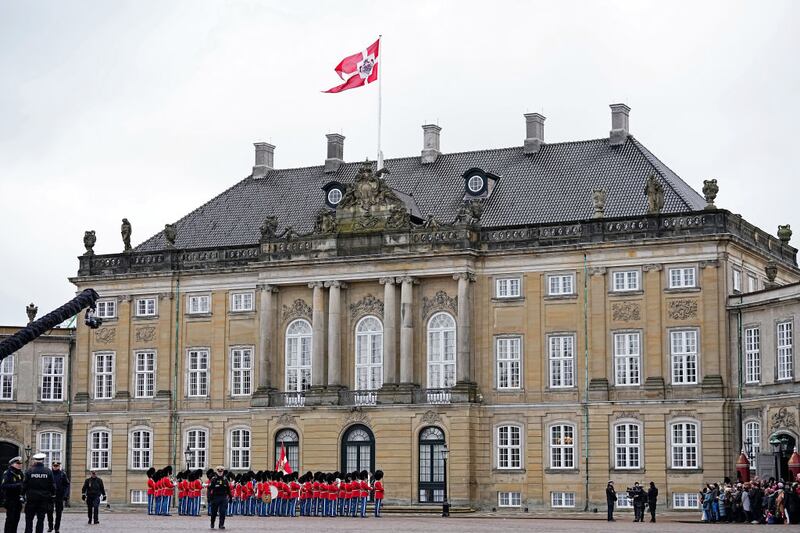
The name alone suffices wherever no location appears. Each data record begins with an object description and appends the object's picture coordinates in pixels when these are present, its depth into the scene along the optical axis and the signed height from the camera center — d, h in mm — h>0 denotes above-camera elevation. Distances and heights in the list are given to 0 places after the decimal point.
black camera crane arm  35094 +2729
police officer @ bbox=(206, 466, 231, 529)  42375 -1533
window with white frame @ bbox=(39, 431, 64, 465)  76562 -371
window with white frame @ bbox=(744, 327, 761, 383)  60375 +3303
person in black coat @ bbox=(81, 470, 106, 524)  48947 -1736
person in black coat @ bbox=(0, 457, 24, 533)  33062 -1116
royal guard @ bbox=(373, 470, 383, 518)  57969 -1991
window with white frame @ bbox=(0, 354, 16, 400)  76562 +2652
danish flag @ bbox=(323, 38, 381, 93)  71188 +16722
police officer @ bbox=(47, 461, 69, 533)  39781 -1327
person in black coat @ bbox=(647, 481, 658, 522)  55188 -2097
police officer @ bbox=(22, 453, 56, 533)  33031 -1092
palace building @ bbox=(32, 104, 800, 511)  62438 +4568
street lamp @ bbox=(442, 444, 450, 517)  60962 -2708
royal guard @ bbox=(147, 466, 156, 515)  57262 -2058
